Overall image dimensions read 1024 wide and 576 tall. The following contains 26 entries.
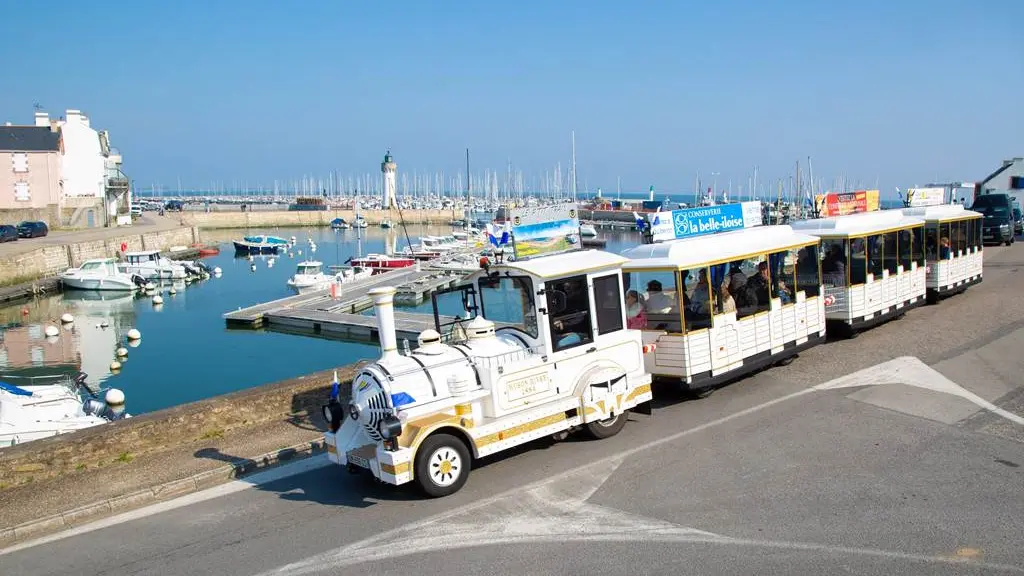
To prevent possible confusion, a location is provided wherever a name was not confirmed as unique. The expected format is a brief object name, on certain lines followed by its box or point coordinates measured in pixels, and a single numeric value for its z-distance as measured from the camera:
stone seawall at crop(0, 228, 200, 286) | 47.15
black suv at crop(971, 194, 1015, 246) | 33.81
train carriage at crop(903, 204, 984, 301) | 20.08
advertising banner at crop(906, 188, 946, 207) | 23.88
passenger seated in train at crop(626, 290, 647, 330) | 12.44
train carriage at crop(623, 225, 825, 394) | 12.04
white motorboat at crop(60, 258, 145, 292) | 49.19
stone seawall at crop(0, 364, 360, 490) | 9.59
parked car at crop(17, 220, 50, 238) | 58.41
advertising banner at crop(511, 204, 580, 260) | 10.90
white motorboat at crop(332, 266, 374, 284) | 49.41
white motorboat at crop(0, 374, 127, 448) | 16.30
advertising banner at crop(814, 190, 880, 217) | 18.95
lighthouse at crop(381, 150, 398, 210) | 119.19
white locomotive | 8.50
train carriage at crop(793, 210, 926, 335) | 16.14
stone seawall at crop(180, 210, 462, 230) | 113.44
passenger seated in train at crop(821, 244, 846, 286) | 16.14
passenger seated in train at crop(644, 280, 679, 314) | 12.25
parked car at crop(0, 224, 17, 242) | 54.84
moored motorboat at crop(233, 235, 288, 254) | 78.38
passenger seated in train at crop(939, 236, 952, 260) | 20.30
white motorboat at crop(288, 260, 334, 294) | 49.09
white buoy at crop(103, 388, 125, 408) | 22.22
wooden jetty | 35.94
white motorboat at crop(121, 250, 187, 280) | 54.59
